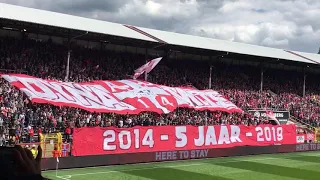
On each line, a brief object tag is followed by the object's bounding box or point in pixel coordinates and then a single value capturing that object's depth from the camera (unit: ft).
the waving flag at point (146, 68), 112.41
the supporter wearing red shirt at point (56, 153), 65.50
